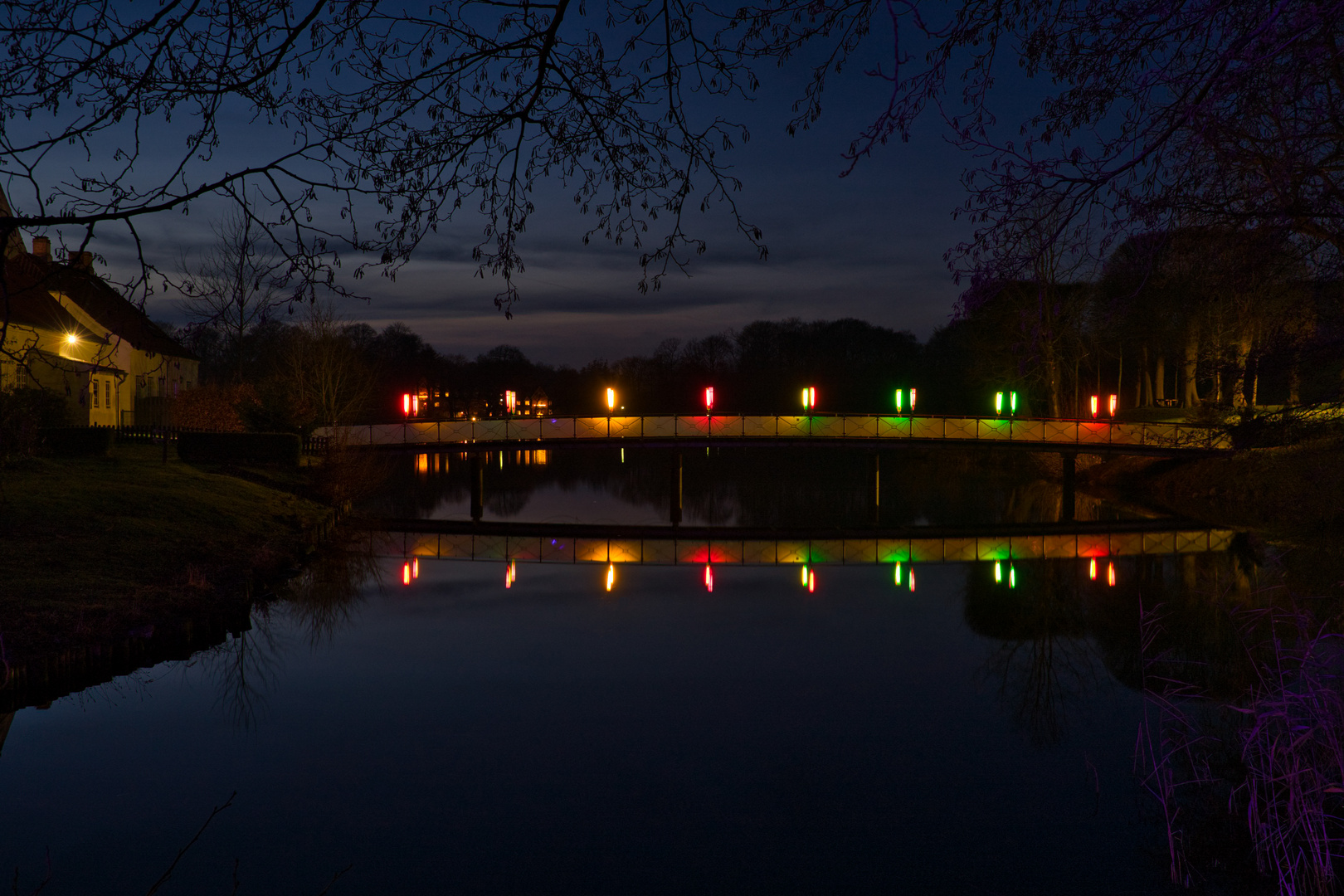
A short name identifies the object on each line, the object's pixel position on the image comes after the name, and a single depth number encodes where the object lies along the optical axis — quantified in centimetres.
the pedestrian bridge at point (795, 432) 3044
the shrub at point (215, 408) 3017
